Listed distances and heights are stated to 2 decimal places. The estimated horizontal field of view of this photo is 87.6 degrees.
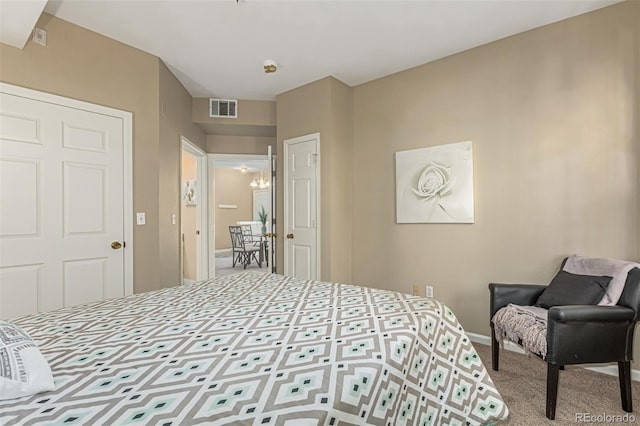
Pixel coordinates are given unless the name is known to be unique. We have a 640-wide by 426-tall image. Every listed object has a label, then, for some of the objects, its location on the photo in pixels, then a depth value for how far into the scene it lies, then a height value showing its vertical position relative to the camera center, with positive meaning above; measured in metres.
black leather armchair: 1.82 -0.69
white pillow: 0.78 -0.38
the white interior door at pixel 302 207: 3.70 +0.11
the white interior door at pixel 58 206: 2.29 +0.09
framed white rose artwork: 3.03 +0.29
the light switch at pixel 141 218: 2.98 +0.00
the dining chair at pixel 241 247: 7.32 -0.68
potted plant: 7.53 +0.00
